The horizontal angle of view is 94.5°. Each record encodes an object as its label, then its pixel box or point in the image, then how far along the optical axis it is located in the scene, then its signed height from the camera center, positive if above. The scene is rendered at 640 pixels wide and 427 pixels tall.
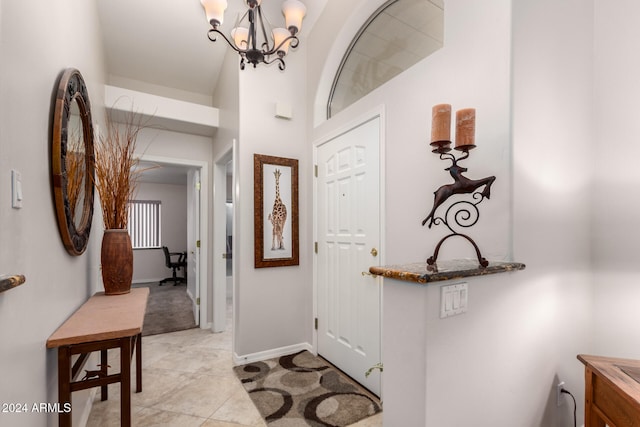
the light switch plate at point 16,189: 0.93 +0.07
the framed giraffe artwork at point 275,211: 2.80 +0.00
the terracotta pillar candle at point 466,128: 1.23 +0.35
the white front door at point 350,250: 2.16 -0.32
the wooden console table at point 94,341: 1.23 -0.56
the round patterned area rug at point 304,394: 1.92 -1.35
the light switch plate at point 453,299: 1.07 -0.33
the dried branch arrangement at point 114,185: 1.98 +0.17
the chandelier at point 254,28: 1.83 +1.26
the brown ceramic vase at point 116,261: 1.99 -0.34
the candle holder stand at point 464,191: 1.24 +0.09
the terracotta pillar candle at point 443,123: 1.22 +0.36
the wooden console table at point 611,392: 1.01 -0.67
